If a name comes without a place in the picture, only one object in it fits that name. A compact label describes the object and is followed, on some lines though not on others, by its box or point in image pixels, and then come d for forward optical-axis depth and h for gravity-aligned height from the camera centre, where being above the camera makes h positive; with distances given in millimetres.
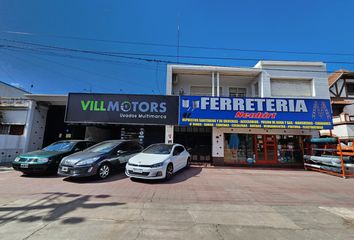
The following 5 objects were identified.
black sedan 6516 -828
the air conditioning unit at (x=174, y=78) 14944 +5848
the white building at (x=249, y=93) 11875 +4452
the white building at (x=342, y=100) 14517 +5114
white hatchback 6562 -825
